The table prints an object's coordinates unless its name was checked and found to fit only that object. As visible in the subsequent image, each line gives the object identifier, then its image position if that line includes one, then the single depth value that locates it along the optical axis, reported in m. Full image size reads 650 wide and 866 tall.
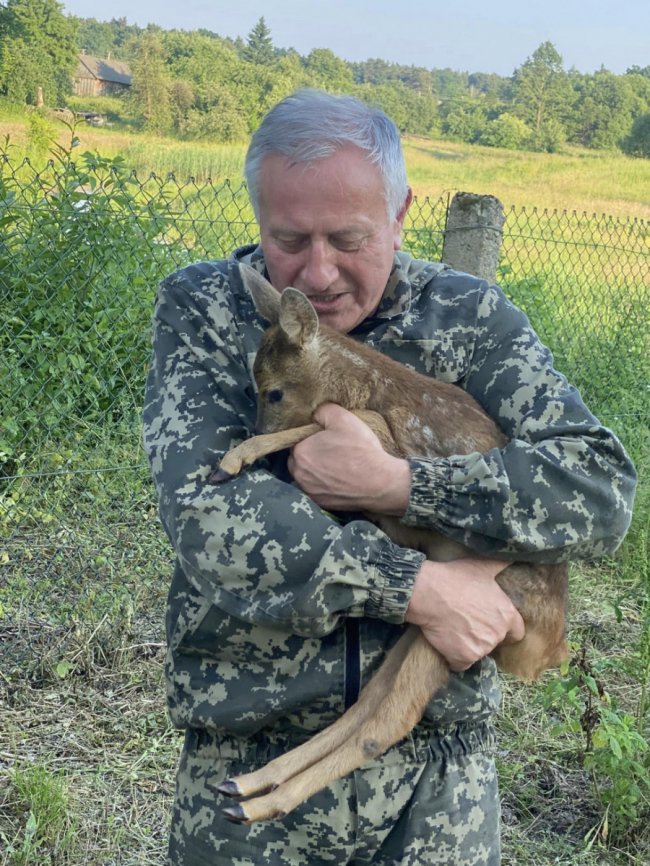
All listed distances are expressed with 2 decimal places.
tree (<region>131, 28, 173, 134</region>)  50.77
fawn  2.41
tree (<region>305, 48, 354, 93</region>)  75.97
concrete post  5.80
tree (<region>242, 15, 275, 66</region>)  97.25
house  80.56
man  2.31
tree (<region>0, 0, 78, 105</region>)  47.66
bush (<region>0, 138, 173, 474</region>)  6.23
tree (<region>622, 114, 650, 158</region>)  57.62
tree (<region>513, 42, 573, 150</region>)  65.25
